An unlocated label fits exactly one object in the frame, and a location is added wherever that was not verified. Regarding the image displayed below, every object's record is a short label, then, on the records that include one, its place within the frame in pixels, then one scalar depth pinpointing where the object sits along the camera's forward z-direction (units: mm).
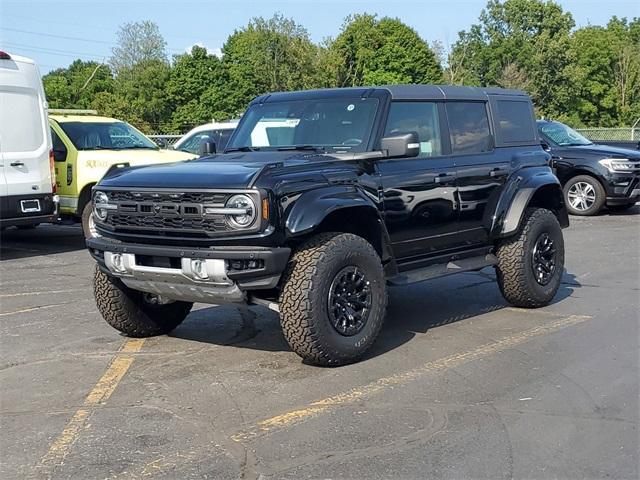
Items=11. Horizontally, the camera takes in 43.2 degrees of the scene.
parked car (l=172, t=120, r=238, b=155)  14562
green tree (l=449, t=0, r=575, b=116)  69688
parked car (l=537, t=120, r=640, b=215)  15023
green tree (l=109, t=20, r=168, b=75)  74500
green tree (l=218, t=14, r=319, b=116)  55844
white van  10805
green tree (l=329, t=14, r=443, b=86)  77438
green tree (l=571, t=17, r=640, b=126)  73875
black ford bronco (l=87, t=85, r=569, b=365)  5242
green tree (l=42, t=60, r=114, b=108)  58250
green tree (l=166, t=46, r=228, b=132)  64188
